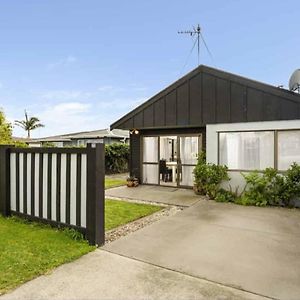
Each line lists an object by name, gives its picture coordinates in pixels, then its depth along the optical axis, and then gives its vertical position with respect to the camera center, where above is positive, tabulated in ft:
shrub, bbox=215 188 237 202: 28.07 -5.11
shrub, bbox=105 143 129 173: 59.26 -2.22
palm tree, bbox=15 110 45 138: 134.72 +12.41
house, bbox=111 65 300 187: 26.71 +2.48
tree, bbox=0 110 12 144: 35.94 +2.45
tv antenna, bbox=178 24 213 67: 38.33 +16.33
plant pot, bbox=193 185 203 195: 31.29 -5.04
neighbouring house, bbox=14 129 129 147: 71.26 +2.50
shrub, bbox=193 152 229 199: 29.01 -3.21
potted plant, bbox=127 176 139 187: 38.11 -4.89
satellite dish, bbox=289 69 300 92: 31.30 +7.77
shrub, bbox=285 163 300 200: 24.98 -3.26
